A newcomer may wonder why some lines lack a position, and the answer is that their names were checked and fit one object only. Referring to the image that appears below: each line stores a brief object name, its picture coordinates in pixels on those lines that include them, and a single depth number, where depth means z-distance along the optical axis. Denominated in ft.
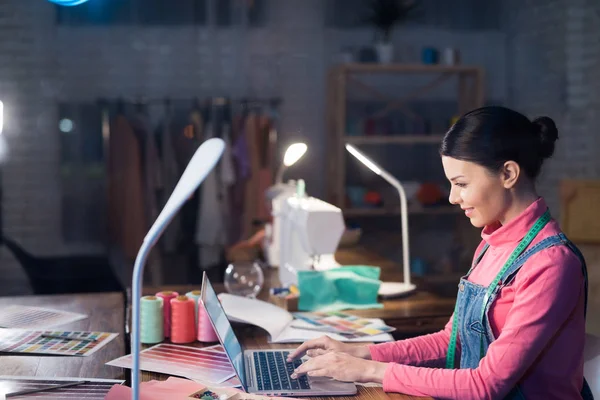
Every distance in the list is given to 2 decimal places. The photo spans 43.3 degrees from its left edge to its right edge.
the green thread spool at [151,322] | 6.57
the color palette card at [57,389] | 5.21
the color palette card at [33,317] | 7.32
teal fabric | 7.84
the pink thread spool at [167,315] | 6.72
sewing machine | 8.55
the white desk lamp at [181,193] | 3.41
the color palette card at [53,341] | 6.38
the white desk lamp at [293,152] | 9.62
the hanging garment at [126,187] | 16.17
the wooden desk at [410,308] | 7.66
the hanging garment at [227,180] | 16.15
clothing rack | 16.40
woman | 4.87
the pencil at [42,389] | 5.16
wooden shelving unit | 15.88
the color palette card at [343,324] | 6.86
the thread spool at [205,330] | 6.59
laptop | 5.20
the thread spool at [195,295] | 6.89
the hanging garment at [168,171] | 16.28
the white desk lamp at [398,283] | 8.30
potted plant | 16.03
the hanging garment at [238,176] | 16.30
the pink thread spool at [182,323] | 6.61
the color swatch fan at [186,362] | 5.64
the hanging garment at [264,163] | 16.42
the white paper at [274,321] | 6.66
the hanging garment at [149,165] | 16.20
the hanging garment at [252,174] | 16.35
